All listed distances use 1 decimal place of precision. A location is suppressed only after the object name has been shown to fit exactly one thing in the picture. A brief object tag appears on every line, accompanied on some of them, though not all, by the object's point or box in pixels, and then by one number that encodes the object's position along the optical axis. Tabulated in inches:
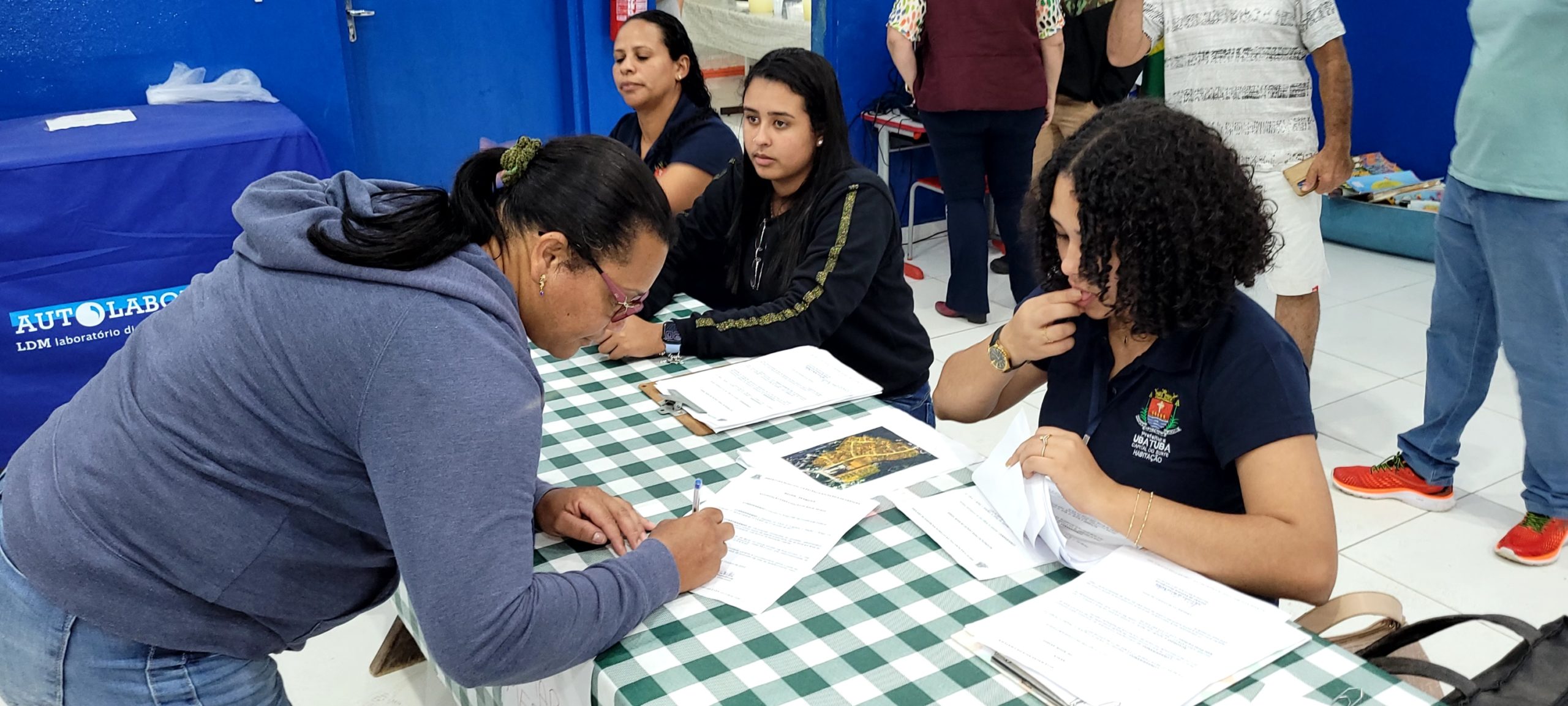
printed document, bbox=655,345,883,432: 73.3
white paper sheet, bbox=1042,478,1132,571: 55.5
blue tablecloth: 123.3
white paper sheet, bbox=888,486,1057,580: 55.6
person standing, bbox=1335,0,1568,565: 99.5
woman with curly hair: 55.1
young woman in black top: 87.2
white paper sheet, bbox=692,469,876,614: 53.8
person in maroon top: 163.2
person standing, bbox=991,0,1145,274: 181.0
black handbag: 46.8
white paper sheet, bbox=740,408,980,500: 64.5
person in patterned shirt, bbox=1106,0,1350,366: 124.2
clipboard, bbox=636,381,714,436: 71.8
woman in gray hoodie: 42.9
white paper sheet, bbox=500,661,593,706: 49.6
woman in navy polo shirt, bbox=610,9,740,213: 118.0
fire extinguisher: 208.2
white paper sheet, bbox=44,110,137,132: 136.1
